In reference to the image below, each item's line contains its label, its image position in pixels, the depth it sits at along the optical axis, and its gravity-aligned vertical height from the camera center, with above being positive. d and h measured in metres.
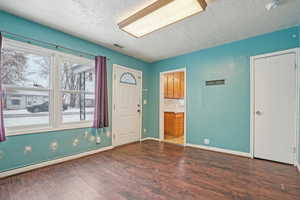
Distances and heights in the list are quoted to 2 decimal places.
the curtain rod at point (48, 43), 2.20 +1.02
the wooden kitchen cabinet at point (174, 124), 4.78 -0.88
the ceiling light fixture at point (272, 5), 1.80 +1.28
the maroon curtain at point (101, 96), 3.08 +0.07
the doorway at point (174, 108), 4.79 -0.32
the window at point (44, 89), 2.19 +0.19
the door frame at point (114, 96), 3.54 +0.08
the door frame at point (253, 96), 2.39 +0.06
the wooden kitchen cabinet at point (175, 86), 4.96 +0.49
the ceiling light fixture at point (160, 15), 1.75 +1.24
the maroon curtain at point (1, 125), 1.98 -0.39
